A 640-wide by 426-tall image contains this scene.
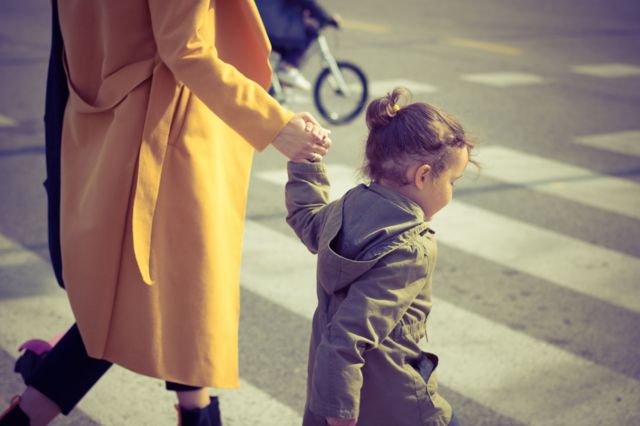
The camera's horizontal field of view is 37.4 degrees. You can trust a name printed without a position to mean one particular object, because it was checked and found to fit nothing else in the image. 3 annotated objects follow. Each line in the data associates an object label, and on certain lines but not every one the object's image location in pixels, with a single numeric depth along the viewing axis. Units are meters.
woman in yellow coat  2.54
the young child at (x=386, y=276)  2.17
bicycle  8.73
